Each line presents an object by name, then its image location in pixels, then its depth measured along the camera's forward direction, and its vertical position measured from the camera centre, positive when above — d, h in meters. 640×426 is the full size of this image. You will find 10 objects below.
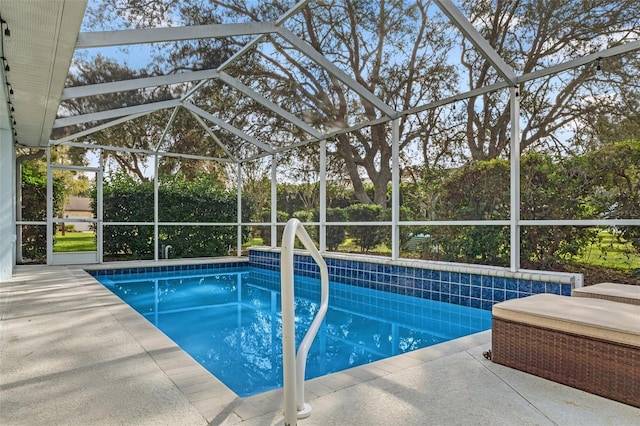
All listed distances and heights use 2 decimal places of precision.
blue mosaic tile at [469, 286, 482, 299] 5.74 -1.10
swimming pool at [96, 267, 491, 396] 3.80 -1.42
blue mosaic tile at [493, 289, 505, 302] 5.44 -1.09
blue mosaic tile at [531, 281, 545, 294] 4.98 -0.90
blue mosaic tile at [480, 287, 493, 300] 5.59 -1.09
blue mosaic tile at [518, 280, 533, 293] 5.11 -0.90
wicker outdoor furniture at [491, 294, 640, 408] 2.27 -0.79
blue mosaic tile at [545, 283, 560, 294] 4.84 -0.88
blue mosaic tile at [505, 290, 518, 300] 5.23 -1.04
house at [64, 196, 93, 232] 9.57 +0.06
